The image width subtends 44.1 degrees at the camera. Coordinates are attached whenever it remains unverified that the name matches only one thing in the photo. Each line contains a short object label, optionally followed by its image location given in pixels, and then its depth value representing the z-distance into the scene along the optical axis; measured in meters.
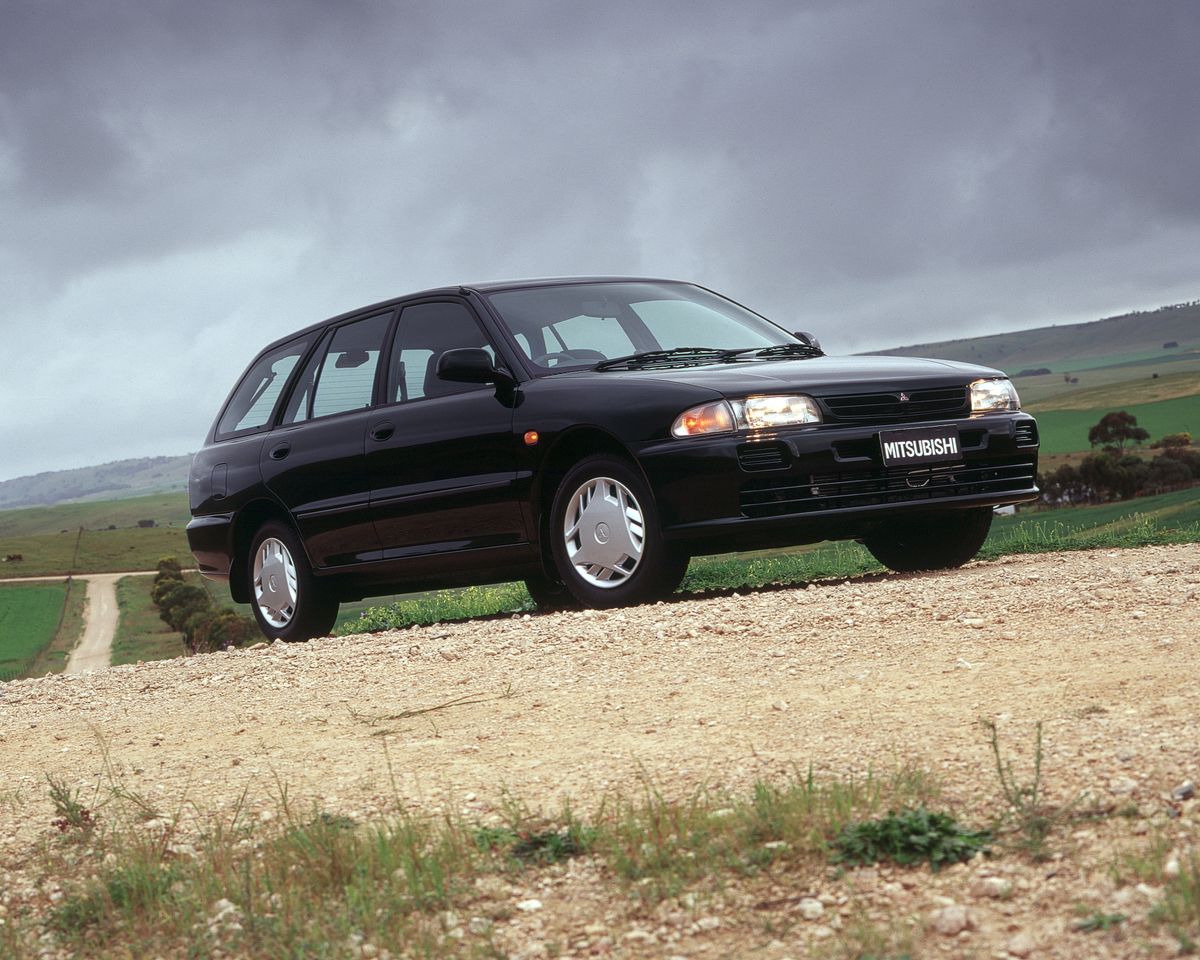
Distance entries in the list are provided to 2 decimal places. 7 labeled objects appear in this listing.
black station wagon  7.03
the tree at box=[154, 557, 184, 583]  119.25
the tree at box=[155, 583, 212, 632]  107.12
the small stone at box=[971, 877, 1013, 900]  3.07
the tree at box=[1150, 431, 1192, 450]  89.84
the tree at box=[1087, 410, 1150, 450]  96.88
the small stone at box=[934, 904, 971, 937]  2.92
